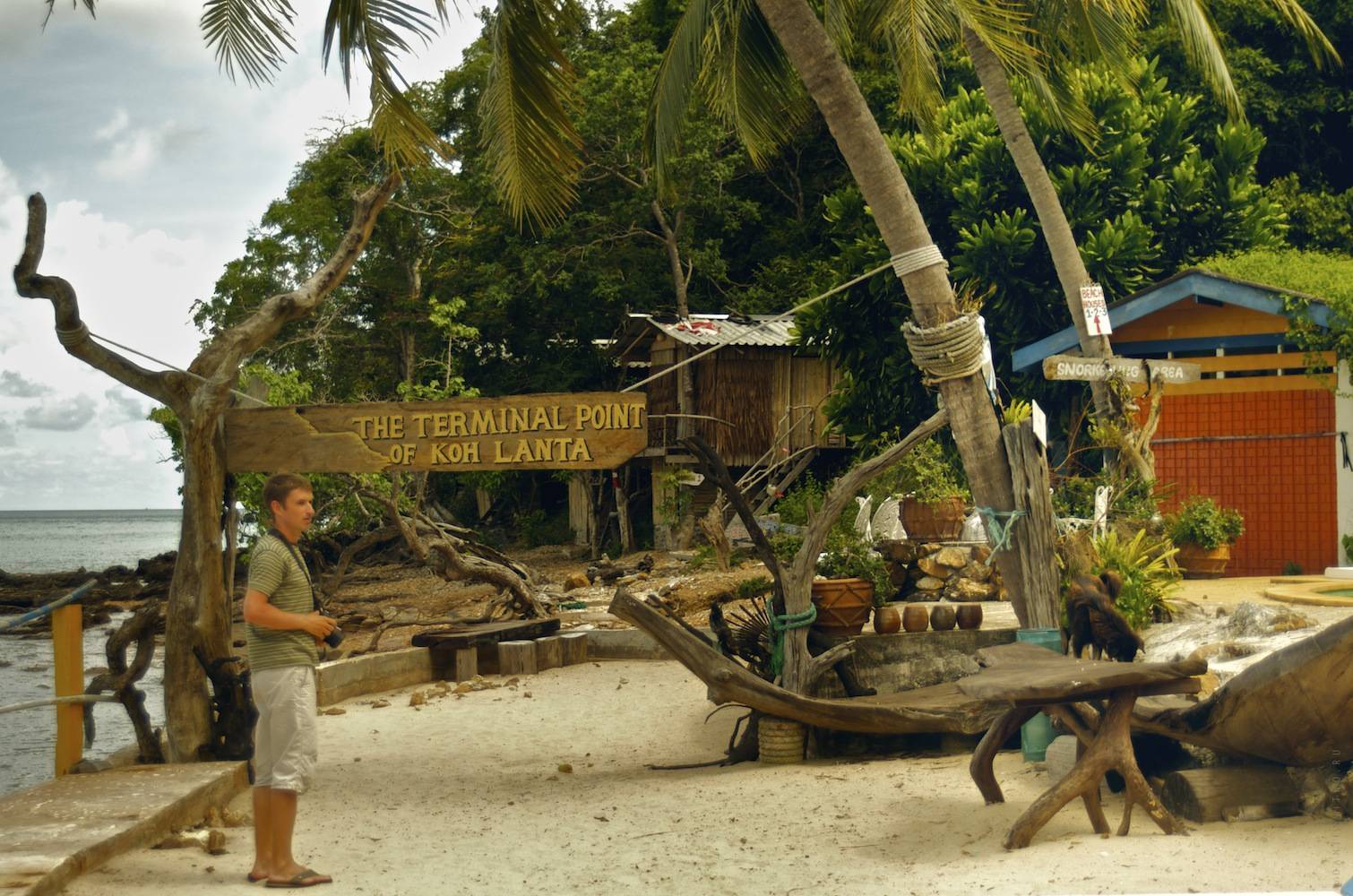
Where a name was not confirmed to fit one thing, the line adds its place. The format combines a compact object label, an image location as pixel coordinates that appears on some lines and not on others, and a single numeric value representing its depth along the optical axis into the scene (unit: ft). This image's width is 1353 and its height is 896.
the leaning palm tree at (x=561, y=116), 27.27
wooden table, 18.13
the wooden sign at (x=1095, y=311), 42.04
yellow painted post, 24.72
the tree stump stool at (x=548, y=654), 44.39
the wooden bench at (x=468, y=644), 43.39
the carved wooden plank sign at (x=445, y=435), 27.04
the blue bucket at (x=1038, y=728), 24.79
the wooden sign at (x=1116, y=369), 36.83
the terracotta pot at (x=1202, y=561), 43.27
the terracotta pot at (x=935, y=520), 47.57
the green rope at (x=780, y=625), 29.48
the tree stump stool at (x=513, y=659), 43.70
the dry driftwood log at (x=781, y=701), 25.59
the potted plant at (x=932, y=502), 47.62
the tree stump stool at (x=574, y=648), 45.32
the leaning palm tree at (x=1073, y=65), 38.52
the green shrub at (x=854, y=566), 38.34
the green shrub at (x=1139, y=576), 30.96
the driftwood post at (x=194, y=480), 26.20
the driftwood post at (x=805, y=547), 28.40
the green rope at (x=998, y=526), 26.37
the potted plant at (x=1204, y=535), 42.78
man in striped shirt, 17.93
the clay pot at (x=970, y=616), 31.94
